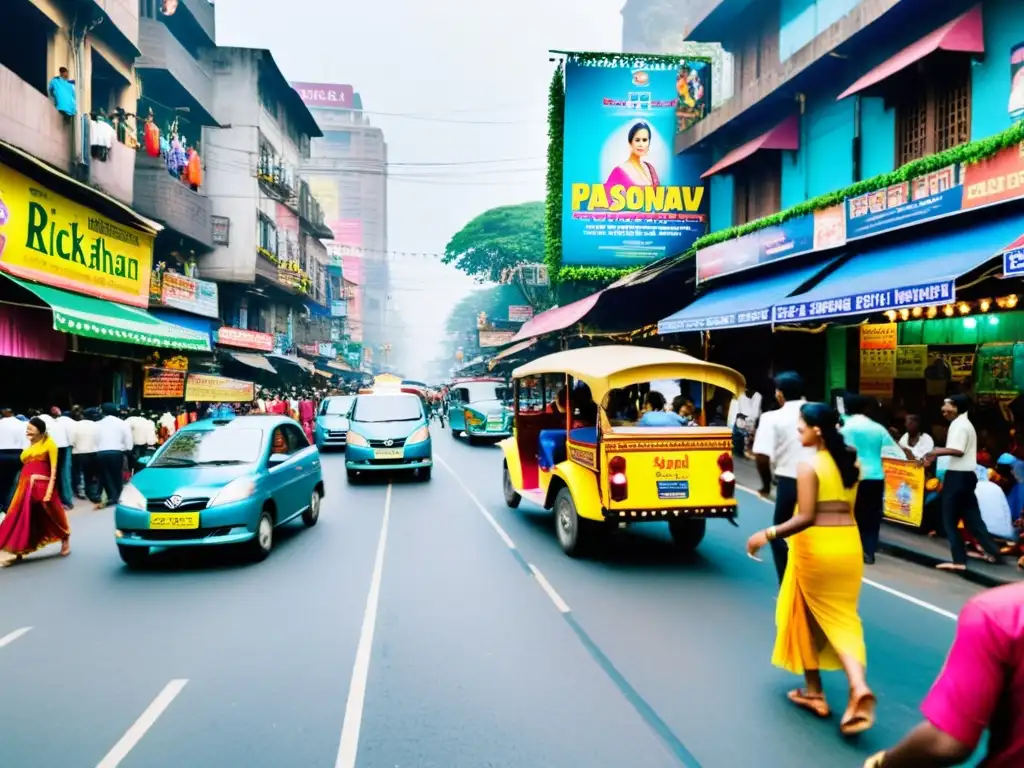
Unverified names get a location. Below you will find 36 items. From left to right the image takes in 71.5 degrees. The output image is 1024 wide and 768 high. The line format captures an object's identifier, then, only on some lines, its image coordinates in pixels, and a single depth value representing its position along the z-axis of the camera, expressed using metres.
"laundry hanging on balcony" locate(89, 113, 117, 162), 15.71
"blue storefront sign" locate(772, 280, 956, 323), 9.05
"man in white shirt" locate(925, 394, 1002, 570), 7.48
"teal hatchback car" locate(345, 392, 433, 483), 14.41
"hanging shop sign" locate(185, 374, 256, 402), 19.39
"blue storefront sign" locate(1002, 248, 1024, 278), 7.95
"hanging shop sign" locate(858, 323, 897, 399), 13.85
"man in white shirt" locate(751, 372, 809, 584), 5.71
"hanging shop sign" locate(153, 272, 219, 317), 20.66
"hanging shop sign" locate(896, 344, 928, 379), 12.98
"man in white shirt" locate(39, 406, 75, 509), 11.40
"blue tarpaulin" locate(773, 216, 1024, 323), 9.20
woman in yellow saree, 4.05
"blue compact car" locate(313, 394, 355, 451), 21.36
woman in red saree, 8.03
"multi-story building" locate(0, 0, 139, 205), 13.62
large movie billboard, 21.12
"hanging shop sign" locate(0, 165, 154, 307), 12.95
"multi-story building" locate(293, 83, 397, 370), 132.12
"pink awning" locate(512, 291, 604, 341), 19.80
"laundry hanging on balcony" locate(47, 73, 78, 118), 14.55
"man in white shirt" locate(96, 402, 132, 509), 11.59
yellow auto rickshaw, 7.35
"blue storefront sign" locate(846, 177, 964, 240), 10.94
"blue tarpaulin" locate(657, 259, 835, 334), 13.51
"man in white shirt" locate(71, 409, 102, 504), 11.88
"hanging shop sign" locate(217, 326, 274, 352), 24.50
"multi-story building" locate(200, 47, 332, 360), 28.80
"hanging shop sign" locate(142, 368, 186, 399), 17.77
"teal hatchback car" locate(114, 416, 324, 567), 7.52
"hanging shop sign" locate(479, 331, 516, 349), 45.84
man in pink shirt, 1.58
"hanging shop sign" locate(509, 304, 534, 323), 46.25
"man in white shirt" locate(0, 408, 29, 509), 10.56
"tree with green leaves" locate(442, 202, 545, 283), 49.00
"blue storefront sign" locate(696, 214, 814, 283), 14.73
